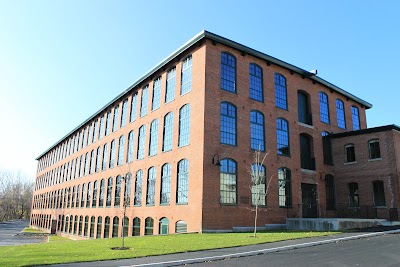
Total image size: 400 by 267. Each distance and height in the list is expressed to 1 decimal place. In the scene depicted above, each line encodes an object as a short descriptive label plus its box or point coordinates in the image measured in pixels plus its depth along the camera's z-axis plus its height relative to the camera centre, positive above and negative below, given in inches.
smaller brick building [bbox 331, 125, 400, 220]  1038.4 +97.4
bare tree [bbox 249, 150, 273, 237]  919.7 +53.7
